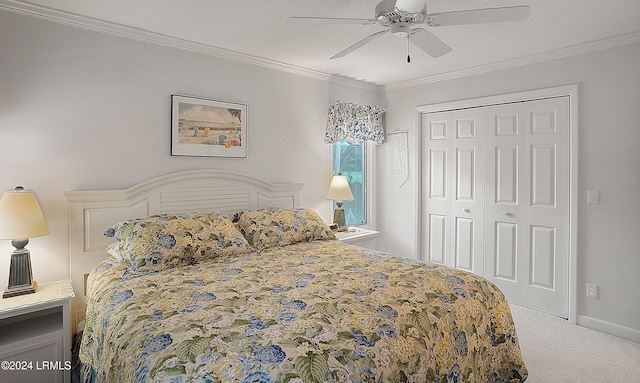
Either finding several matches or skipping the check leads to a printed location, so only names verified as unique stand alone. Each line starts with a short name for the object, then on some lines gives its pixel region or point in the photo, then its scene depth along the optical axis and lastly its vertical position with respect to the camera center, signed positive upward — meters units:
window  4.43 +0.19
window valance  4.12 +0.75
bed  1.29 -0.55
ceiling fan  1.81 +0.89
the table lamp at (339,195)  3.89 -0.08
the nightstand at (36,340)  1.96 -0.84
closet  3.38 -0.08
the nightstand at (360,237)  3.67 -0.50
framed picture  3.02 +0.51
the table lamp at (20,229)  2.11 -0.25
